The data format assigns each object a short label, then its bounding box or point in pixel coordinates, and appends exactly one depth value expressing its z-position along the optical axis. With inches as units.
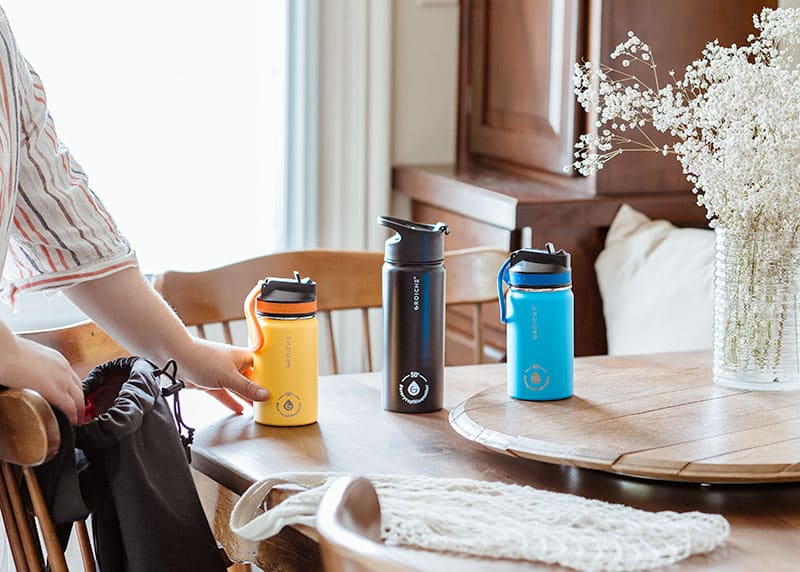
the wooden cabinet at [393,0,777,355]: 138.7
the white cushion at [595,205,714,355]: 130.0
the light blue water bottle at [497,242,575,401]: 95.5
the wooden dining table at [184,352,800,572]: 82.3
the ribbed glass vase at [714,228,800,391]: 96.4
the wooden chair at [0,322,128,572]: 81.4
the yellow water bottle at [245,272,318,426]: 94.9
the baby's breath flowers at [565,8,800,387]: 94.4
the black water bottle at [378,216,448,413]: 96.2
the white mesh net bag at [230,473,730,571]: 78.8
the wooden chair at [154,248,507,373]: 117.1
